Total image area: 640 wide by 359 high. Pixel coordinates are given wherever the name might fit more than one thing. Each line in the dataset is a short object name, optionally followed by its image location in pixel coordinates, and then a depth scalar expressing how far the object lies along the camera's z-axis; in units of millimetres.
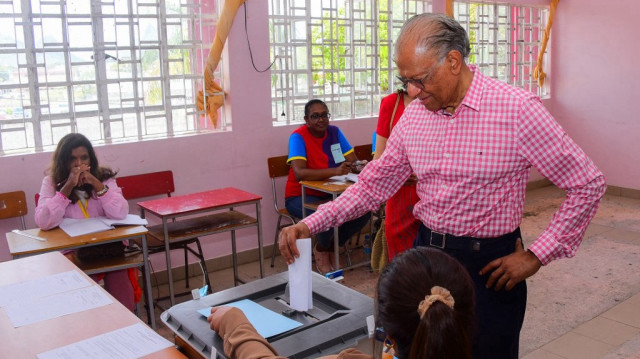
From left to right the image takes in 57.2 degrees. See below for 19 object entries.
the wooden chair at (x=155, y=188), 4098
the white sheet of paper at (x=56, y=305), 1778
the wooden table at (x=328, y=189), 4234
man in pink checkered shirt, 1662
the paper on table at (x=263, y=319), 1491
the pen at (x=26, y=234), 3100
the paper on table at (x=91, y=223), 3227
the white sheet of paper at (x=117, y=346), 1530
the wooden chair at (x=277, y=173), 4855
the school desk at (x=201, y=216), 3672
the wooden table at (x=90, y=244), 2973
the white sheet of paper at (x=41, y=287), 1946
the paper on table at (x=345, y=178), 4496
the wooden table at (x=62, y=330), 1580
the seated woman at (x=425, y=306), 1136
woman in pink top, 3354
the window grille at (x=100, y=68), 3891
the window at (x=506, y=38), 6766
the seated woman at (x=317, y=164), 4605
